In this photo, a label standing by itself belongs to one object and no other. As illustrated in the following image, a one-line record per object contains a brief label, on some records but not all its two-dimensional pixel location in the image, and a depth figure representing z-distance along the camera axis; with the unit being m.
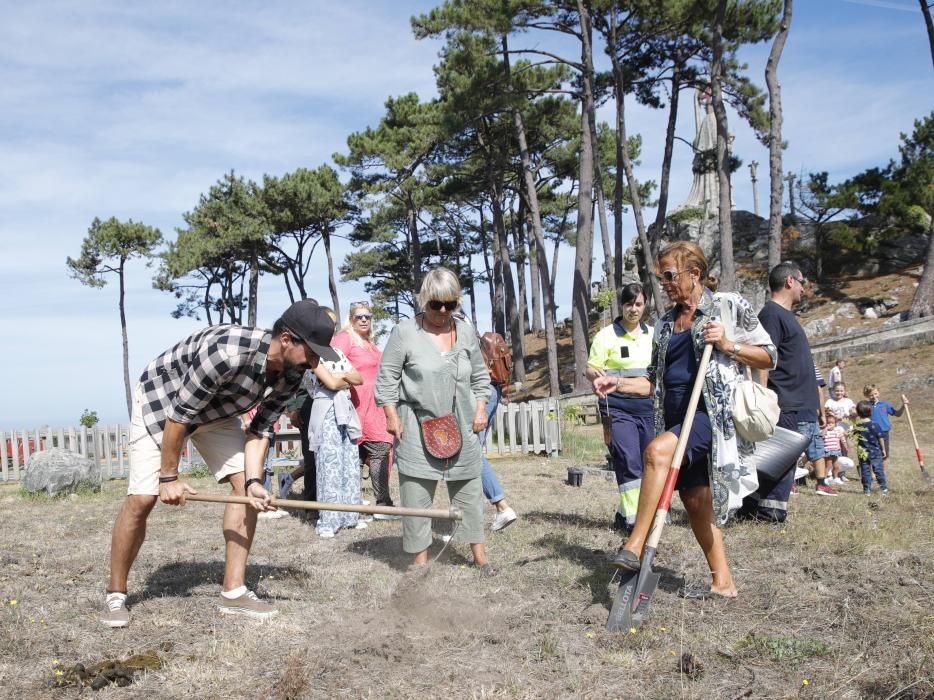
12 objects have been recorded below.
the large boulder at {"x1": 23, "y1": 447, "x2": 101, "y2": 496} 10.02
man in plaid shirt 3.95
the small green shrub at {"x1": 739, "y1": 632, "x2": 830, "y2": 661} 3.40
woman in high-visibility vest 5.94
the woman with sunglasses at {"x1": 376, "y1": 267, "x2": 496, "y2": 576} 5.19
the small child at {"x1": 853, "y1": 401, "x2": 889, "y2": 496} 8.42
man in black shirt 6.23
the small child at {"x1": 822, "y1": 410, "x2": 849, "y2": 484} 9.38
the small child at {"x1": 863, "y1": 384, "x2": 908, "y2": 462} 9.06
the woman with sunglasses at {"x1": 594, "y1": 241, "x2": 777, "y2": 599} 4.02
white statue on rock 45.15
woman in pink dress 7.27
